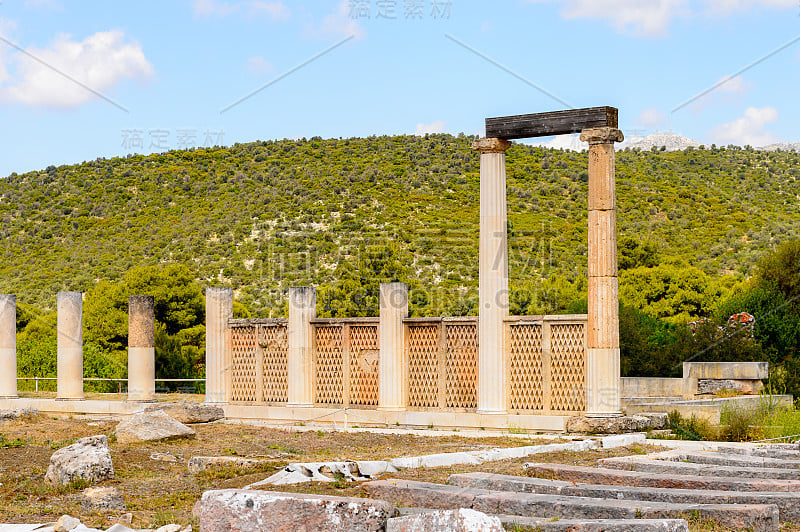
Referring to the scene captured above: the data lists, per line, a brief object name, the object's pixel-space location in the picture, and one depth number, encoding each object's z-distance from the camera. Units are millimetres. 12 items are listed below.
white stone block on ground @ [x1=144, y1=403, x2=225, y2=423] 20406
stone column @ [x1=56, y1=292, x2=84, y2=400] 26297
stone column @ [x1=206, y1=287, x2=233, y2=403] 23281
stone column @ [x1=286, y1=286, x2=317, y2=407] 21938
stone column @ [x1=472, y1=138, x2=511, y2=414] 18625
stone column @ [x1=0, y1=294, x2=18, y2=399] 27266
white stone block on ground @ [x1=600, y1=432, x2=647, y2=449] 15172
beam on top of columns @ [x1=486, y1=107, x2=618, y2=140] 17688
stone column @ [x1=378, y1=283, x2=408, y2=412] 20312
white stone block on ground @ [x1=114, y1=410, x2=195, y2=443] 16734
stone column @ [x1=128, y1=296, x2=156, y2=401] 25500
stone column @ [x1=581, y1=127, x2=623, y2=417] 17297
